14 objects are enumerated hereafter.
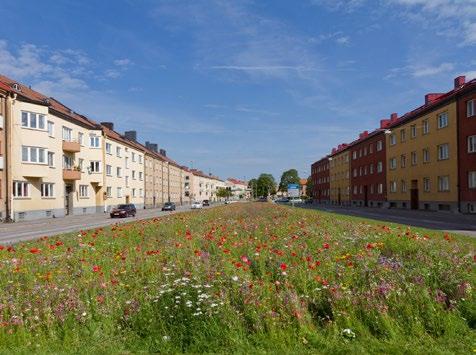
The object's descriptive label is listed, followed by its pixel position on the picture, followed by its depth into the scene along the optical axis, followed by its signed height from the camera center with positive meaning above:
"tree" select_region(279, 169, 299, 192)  185.34 +3.99
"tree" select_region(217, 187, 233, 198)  181.88 -2.50
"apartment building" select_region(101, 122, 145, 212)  61.12 +2.65
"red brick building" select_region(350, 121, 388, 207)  62.12 +2.61
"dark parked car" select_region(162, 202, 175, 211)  64.12 -2.86
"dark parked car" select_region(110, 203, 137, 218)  43.38 -2.39
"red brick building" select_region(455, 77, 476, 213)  36.62 +3.24
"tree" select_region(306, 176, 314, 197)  132.20 -0.23
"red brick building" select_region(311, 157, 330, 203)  105.44 +1.59
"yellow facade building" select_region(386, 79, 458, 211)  40.38 +3.02
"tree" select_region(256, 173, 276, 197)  191.25 +0.72
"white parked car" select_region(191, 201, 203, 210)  75.67 -3.29
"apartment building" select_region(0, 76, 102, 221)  38.38 +3.06
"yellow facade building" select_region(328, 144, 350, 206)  83.96 +2.08
